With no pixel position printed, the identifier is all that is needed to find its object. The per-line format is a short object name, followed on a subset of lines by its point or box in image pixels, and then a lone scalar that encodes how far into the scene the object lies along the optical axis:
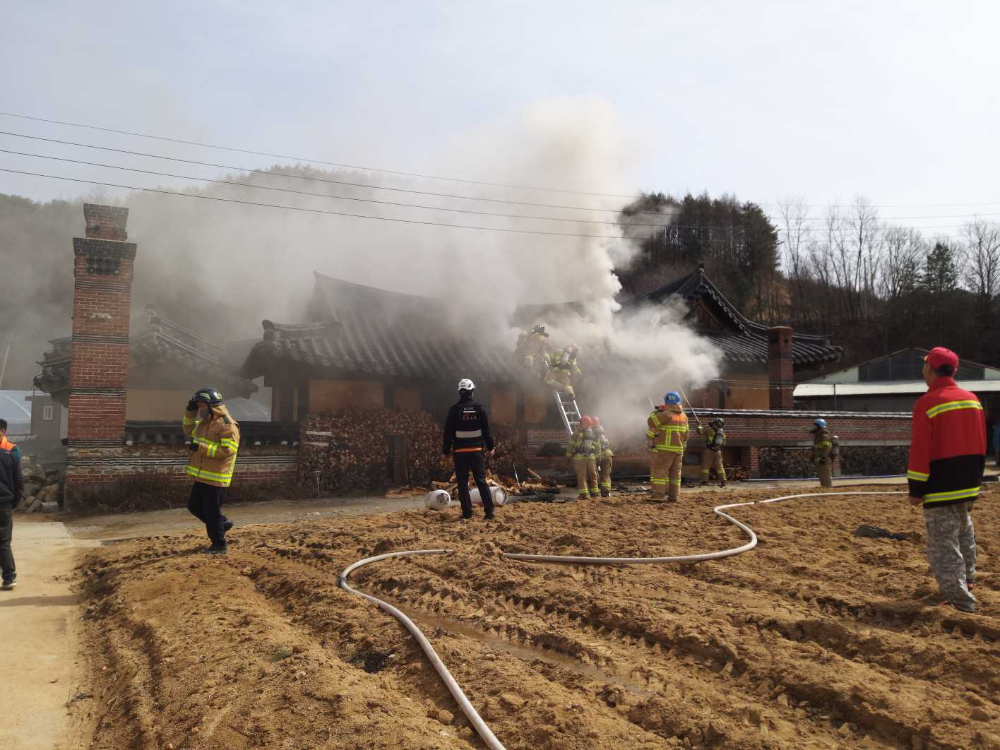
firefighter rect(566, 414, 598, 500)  12.44
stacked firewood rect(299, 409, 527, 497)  14.32
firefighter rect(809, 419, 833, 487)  13.58
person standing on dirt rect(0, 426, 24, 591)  6.36
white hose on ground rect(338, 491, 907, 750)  3.03
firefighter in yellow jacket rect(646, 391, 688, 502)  10.77
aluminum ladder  15.60
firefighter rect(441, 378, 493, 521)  9.05
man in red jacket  4.62
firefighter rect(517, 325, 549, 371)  16.11
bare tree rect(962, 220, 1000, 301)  41.75
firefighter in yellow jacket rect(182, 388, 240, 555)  7.06
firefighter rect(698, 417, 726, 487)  15.72
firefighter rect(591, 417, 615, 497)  12.79
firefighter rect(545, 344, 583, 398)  15.79
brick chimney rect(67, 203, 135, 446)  12.49
